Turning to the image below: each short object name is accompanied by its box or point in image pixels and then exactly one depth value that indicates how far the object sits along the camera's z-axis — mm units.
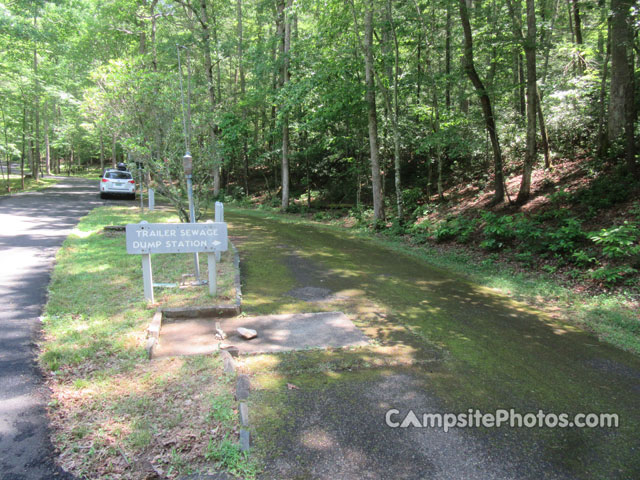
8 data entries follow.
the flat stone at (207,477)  2438
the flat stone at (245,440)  2686
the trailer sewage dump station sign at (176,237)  5289
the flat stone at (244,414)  2928
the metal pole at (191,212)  6418
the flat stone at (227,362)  3711
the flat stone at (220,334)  4561
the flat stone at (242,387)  3244
